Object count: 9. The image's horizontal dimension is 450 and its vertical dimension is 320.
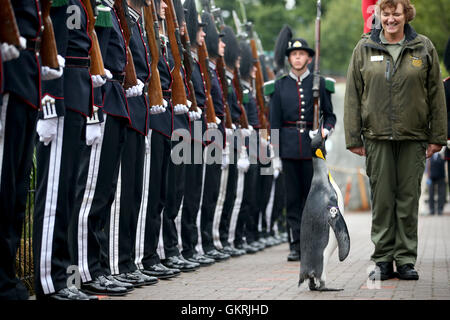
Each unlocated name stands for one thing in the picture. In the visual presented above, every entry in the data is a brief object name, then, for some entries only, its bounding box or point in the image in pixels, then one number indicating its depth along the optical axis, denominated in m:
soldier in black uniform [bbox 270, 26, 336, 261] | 18.03
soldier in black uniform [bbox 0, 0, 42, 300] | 8.81
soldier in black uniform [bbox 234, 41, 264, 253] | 20.66
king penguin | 11.20
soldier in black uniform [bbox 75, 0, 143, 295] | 11.37
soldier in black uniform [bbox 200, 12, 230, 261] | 17.61
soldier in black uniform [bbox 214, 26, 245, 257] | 19.51
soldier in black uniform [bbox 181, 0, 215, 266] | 16.33
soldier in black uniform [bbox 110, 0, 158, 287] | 12.58
